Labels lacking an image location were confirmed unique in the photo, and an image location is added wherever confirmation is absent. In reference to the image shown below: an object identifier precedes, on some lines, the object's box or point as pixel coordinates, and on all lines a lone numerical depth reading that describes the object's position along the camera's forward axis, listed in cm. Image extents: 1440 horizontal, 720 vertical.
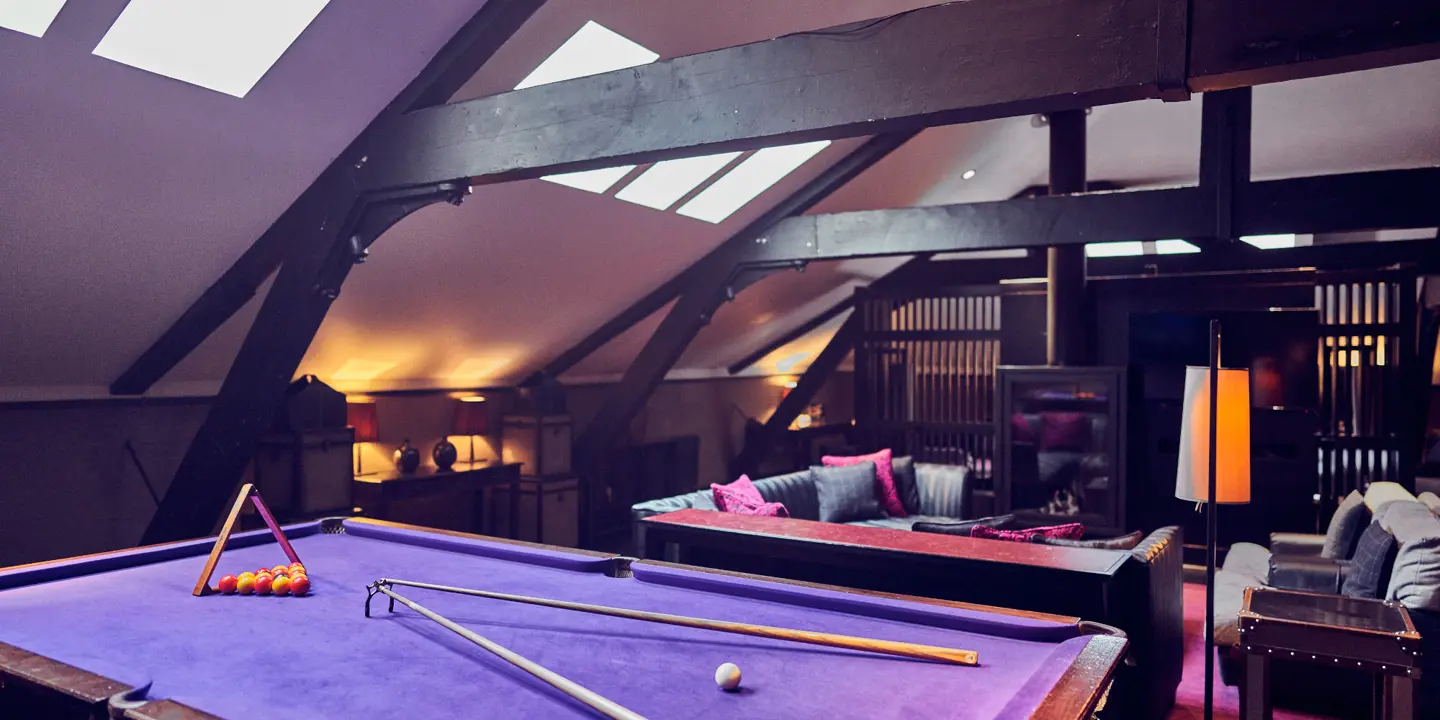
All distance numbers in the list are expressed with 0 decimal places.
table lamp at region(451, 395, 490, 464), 662
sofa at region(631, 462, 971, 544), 612
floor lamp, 316
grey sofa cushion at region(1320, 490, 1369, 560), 488
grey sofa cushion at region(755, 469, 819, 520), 604
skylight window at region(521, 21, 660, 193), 431
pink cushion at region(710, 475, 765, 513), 499
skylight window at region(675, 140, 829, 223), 620
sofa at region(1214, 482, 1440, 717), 360
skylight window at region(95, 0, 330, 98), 325
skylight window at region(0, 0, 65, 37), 292
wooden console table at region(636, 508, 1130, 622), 334
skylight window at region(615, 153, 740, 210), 568
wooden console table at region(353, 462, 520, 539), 584
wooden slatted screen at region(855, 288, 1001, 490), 849
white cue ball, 175
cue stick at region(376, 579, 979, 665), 189
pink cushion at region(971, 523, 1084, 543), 385
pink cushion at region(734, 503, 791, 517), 473
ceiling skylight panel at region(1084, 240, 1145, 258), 980
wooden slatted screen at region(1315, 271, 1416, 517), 710
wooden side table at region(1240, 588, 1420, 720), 267
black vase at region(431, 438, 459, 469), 636
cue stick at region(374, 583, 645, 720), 157
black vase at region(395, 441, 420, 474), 620
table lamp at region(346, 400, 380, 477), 581
